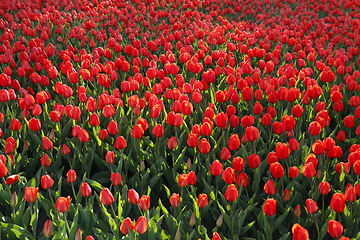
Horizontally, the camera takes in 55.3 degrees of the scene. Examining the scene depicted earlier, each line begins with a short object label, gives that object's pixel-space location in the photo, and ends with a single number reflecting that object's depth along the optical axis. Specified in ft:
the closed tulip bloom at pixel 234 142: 7.71
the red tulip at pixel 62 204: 5.99
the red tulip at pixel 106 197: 6.13
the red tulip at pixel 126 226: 5.75
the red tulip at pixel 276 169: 6.84
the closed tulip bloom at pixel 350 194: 6.05
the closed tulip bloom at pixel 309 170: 6.54
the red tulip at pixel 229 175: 6.64
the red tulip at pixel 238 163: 7.09
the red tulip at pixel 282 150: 7.16
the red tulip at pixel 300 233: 5.21
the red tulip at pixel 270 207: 6.06
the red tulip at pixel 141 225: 5.48
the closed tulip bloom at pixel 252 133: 8.00
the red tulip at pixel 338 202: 5.80
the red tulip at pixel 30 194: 6.17
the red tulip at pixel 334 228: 5.44
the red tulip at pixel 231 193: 6.28
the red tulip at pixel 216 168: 6.91
